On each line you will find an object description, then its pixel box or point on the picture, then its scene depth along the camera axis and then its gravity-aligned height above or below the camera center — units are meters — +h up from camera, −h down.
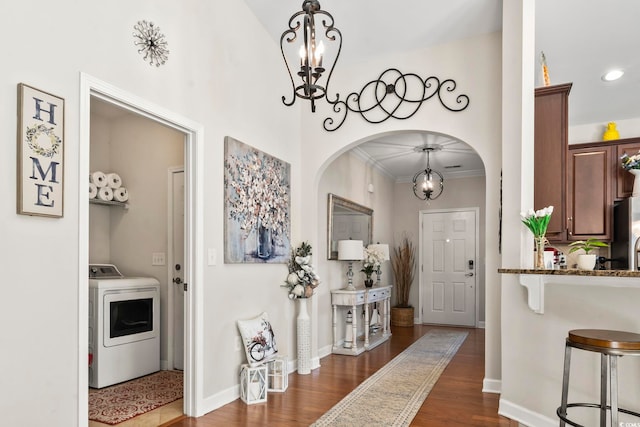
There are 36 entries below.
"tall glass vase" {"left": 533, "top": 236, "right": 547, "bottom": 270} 3.01 -0.19
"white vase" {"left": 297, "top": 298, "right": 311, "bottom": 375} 4.35 -1.14
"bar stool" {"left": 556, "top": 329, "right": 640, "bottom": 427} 2.10 -0.60
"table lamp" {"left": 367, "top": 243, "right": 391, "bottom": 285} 6.32 -0.37
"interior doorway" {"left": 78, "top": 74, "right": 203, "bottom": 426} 3.09 -0.13
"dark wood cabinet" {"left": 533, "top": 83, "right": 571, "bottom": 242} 3.56 +0.59
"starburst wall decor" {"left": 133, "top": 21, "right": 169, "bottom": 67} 2.78 +1.14
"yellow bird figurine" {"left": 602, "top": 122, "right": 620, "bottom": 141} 5.12 +1.04
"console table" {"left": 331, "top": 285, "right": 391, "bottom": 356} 5.32 -1.02
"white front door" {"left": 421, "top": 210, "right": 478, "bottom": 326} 7.79 -0.77
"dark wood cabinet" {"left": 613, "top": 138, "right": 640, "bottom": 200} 4.73 +0.56
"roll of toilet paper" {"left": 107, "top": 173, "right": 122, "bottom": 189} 4.50 +0.42
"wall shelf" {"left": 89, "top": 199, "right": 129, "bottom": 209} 4.35 +0.19
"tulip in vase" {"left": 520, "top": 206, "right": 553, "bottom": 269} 2.95 -0.02
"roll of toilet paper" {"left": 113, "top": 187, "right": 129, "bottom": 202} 4.56 +0.28
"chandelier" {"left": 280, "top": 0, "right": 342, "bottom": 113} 2.22 +0.84
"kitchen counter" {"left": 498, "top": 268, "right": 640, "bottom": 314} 2.37 -0.32
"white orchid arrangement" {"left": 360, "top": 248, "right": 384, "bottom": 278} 6.20 -0.51
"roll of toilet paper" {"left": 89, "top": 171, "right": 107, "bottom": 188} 4.30 +0.42
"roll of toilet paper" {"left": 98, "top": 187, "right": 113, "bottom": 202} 4.35 +0.28
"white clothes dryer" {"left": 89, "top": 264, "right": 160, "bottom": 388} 3.84 -0.94
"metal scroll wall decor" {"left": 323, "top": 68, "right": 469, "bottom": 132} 4.16 +1.21
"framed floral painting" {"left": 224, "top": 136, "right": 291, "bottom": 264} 3.59 +0.15
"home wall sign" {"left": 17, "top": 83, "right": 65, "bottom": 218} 2.06 +0.32
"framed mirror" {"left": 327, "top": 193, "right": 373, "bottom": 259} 5.52 +0.01
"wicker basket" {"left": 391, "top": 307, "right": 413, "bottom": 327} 7.61 -1.58
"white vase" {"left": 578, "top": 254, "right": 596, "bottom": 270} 2.76 -0.23
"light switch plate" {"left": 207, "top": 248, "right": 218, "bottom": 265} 3.37 -0.26
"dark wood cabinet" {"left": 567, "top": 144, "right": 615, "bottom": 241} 4.68 +0.34
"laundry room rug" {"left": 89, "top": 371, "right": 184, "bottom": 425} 3.24 -1.40
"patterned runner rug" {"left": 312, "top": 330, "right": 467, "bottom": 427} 3.15 -1.42
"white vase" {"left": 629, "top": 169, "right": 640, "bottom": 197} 4.55 +0.41
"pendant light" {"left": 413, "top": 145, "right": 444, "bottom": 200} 6.48 +0.73
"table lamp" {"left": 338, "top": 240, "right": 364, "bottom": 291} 5.51 -0.35
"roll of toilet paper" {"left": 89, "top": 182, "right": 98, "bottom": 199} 4.28 +0.29
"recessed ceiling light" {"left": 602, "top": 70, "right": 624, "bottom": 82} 4.41 +1.47
